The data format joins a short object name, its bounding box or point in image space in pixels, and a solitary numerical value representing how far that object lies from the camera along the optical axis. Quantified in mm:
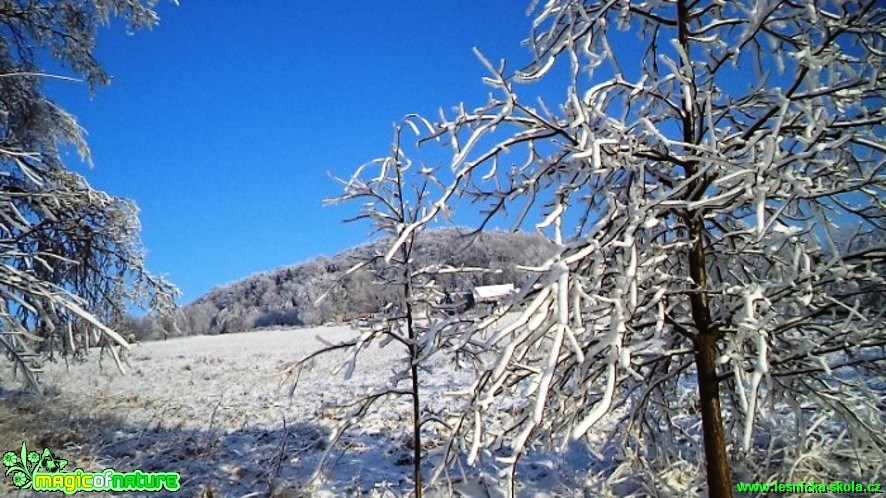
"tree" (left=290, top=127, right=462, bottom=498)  4309
